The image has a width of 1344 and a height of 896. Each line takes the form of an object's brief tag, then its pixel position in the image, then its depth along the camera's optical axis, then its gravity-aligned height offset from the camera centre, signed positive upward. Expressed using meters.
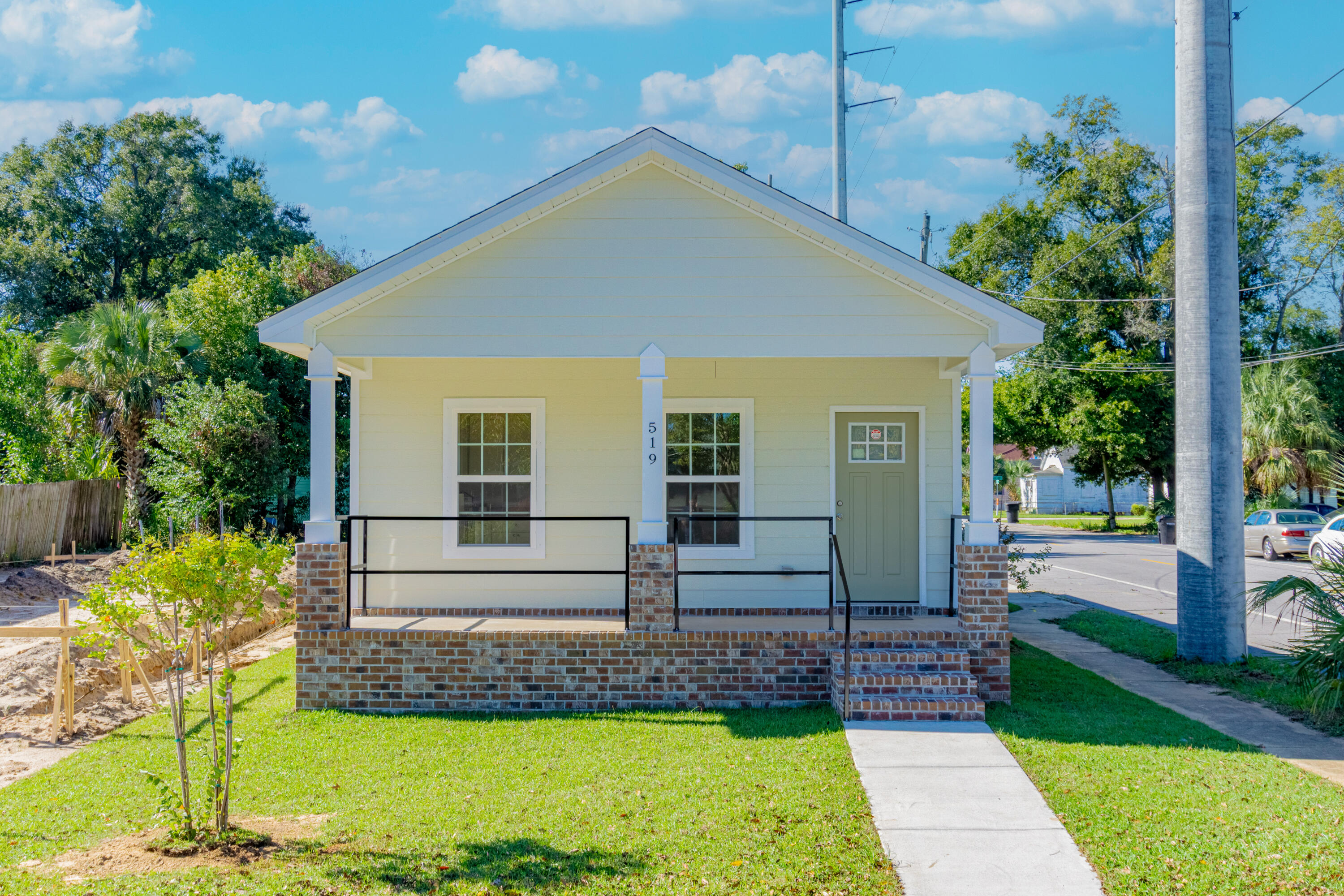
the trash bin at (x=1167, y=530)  27.81 -1.41
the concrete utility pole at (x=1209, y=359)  9.43 +1.31
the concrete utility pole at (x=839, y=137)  14.92 +5.95
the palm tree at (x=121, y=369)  19.41 +2.54
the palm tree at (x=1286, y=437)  27.56 +1.45
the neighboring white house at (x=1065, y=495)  53.72 -0.61
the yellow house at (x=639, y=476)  9.88 +0.10
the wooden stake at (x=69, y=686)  7.83 -1.72
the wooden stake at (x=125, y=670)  8.62 -1.73
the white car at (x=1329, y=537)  19.42 -1.16
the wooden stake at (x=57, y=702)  7.76 -1.85
